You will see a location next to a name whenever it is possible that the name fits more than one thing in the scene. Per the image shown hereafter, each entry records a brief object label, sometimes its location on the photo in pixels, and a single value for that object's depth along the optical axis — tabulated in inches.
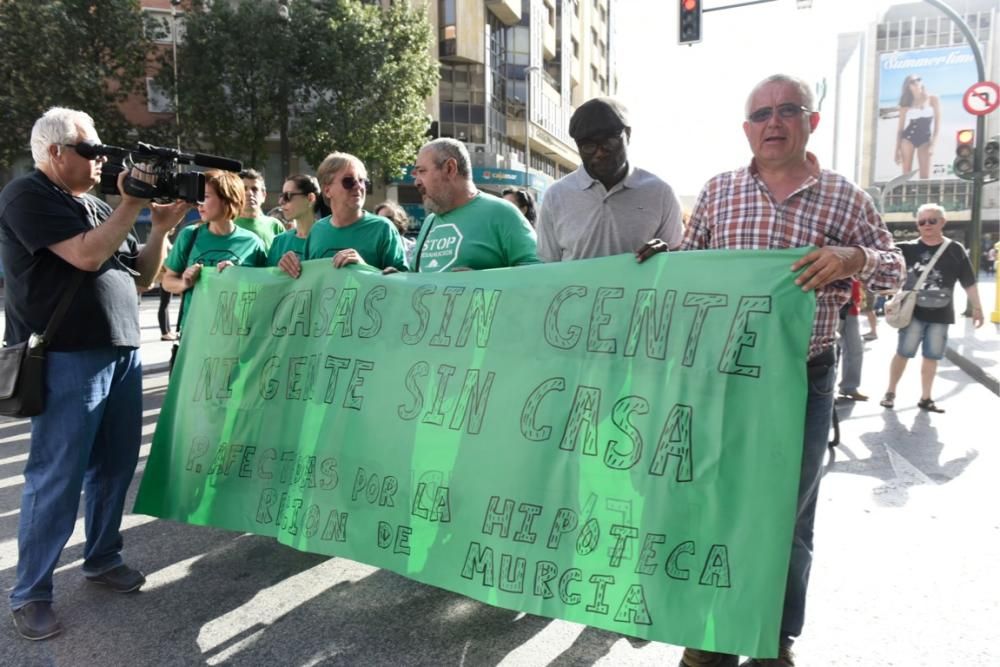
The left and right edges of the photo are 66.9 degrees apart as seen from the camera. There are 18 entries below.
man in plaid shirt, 95.5
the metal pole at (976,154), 458.3
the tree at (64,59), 913.5
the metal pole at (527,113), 1445.6
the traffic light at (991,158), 481.7
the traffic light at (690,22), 495.2
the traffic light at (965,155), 492.1
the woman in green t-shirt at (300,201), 193.6
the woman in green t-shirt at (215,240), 168.4
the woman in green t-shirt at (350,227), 152.9
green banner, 92.3
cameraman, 112.3
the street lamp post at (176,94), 989.0
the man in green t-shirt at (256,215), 205.5
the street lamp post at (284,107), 985.5
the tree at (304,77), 978.7
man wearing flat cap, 118.7
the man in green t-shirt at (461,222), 136.3
